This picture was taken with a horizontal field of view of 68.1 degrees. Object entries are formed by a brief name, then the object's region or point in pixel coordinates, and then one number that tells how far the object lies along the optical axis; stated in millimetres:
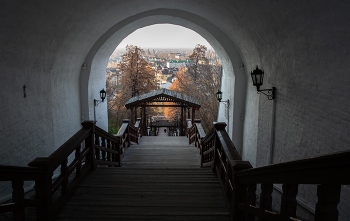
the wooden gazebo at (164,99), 10688
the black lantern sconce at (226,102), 9398
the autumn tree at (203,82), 20594
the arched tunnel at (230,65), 3311
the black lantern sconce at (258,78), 5758
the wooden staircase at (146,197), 2830
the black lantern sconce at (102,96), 10017
